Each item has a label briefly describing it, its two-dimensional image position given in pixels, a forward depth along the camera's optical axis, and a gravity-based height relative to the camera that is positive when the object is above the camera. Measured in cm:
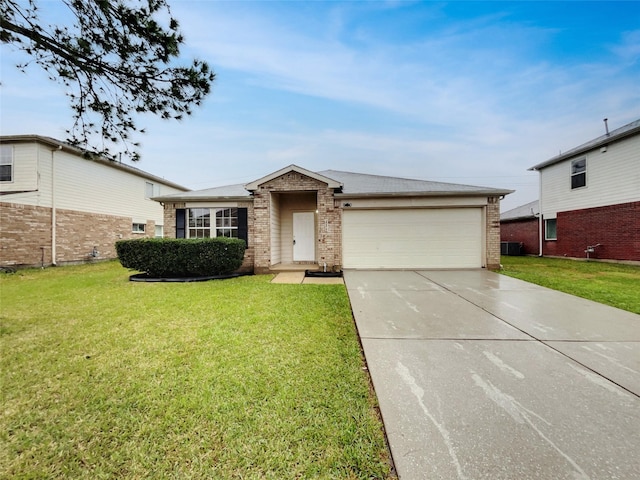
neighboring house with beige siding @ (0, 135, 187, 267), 1077 +178
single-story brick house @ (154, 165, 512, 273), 968 +77
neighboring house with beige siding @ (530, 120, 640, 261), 1059 +194
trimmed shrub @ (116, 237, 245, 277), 848 -46
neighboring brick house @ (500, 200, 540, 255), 1599 +86
